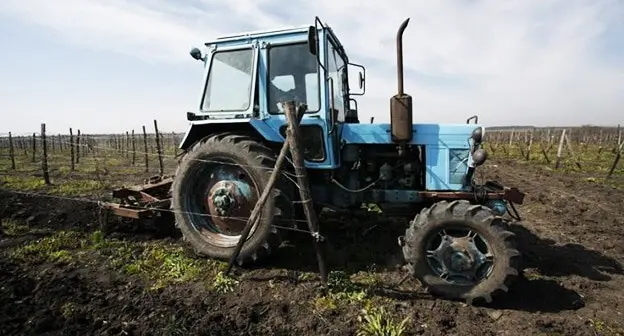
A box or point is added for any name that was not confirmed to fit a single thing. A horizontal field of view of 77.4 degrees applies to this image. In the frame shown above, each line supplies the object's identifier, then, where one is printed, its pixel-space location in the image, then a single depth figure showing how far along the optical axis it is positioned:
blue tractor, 4.00
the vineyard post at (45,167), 12.22
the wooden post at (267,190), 4.08
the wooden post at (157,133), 13.95
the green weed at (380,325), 3.21
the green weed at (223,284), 4.11
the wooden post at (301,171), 4.06
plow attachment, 5.32
